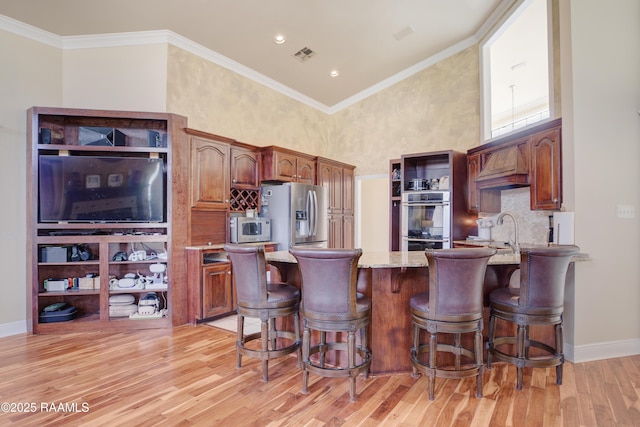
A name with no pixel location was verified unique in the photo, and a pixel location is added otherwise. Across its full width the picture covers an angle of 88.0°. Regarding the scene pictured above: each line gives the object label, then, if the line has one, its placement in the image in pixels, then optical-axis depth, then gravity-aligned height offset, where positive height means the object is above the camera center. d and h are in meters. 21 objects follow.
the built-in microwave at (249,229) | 4.61 -0.20
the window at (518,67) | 4.38 +2.46
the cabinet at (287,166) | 4.97 +0.78
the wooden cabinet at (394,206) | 5.71 +0.14
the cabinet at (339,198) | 6.02 +0.32
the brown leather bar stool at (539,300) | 2.30 -0.62
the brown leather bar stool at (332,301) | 2.15 -0.58
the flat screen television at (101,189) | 3.67 +0.32
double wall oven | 4.81 -0.09
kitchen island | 2.58 -0.75
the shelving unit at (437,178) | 4.83 +0.53
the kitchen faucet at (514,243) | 2.90 -0.26
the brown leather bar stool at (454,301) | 2.12 -0.58
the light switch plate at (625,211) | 3.00 +0.01
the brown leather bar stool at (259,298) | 2.48 -0.63
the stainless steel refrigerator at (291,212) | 4.99 +0.05
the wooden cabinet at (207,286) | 3.91 -0.84
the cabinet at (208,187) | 4.11 +0.37
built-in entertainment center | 3.64 -0.04
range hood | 3.72 +0.54
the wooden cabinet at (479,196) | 4.62 +0.24
